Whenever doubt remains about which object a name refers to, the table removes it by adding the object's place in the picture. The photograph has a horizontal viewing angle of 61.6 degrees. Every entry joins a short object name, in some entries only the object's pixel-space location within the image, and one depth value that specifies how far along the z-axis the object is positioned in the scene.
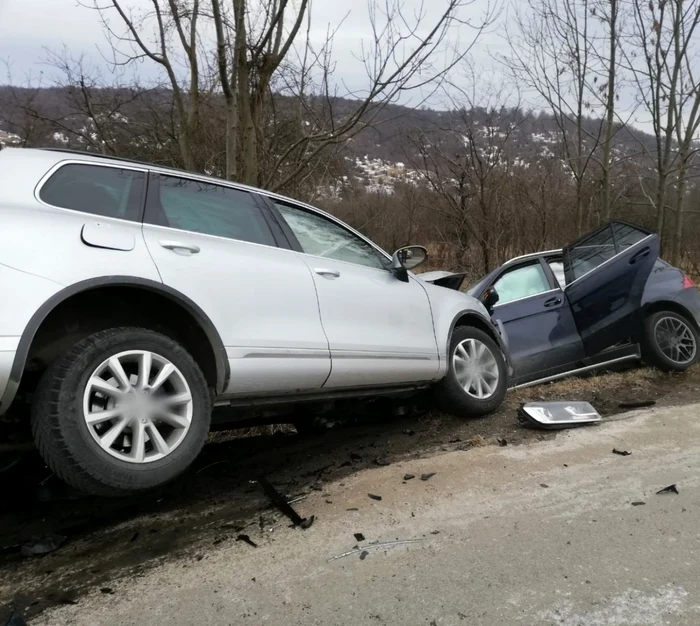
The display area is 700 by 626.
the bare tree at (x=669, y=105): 10.86
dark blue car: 6.19
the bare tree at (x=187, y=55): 7.42
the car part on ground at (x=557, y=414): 4.41
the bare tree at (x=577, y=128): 12.23
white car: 2.49
